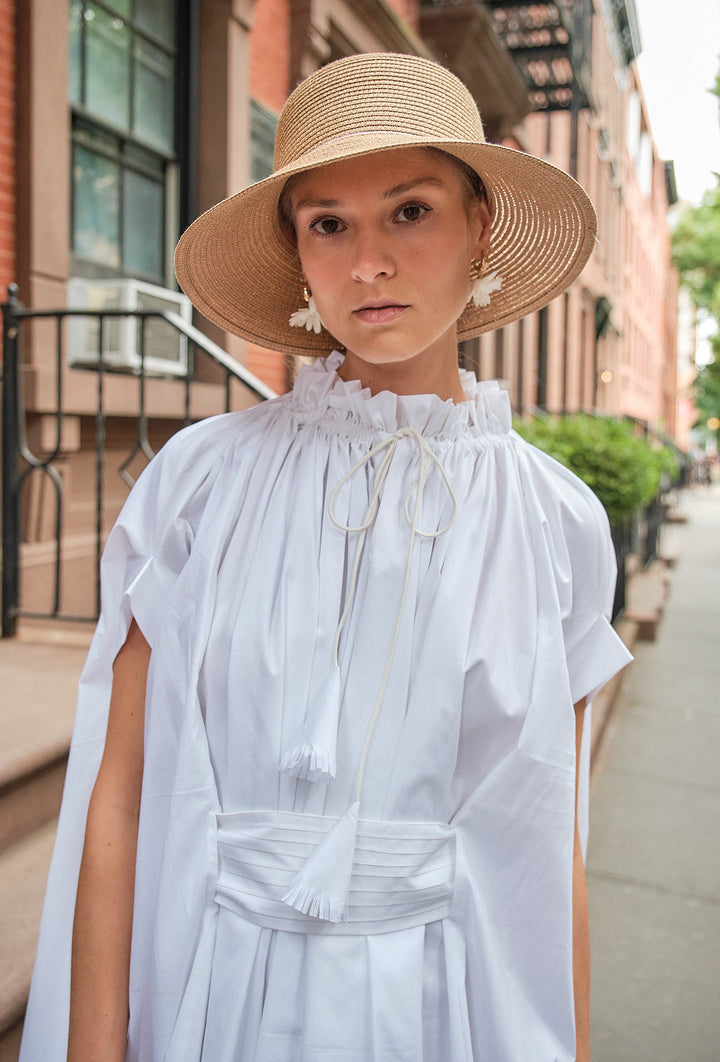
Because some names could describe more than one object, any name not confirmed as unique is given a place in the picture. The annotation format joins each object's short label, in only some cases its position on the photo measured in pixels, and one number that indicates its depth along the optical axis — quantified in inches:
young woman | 44.3
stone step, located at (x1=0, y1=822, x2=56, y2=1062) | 76.9
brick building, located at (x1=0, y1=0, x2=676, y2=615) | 174.6
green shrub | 230.2
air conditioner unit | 201.5
